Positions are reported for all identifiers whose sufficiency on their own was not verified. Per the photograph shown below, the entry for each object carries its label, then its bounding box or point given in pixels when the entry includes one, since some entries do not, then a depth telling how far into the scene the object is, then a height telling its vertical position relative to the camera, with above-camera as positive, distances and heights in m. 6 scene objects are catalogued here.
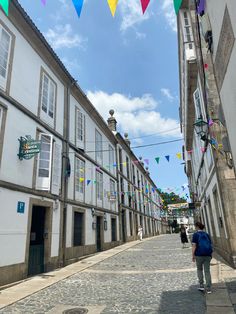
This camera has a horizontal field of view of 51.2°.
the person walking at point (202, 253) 5.68 -0.50
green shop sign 8.91 +3.13
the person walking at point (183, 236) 15.93 -0.33
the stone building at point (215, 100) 3.84 +2.94
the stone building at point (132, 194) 24.31 +4.66
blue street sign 8.68 +1.07
